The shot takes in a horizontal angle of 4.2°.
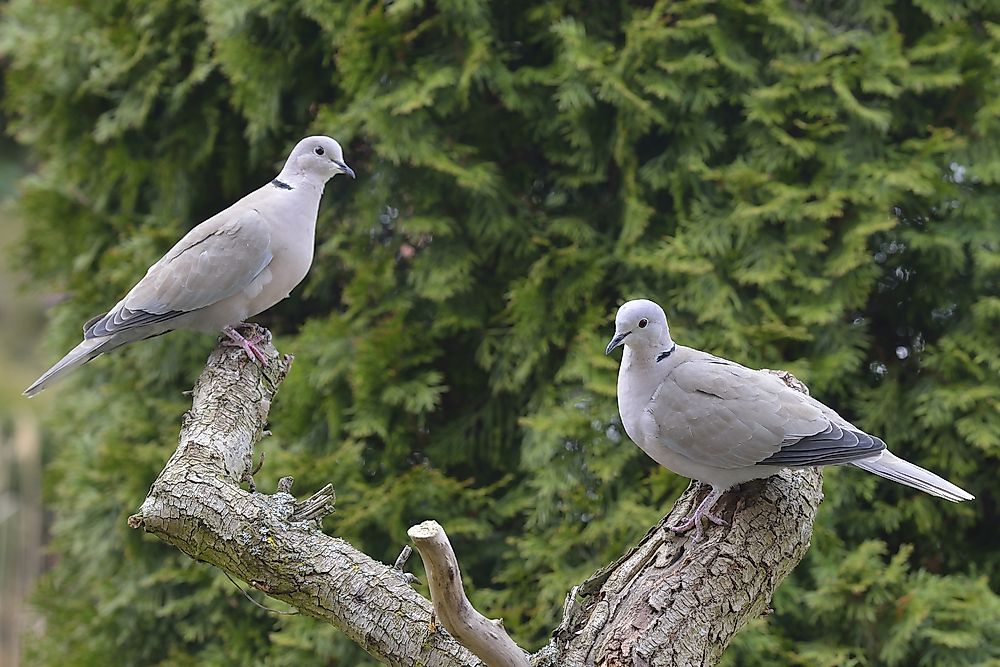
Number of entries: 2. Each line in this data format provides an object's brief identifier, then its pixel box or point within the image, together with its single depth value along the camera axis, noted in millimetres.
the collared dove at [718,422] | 10591
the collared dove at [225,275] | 10746
